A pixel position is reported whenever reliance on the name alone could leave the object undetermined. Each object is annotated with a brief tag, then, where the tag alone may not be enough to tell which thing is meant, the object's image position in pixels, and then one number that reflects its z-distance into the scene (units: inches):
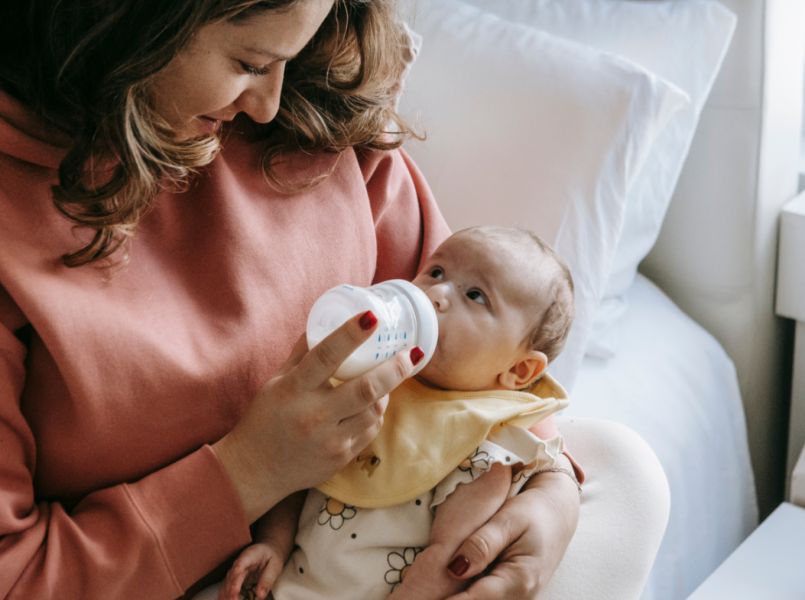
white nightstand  58.3
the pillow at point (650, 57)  68.4
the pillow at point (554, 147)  61.5
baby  42.7
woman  38.0
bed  61.8
